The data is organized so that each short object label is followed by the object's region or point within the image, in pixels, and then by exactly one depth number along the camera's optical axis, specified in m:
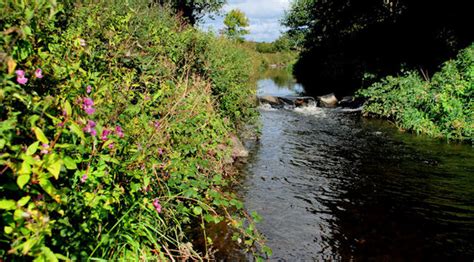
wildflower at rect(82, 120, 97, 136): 2.24
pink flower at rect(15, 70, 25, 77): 1.93
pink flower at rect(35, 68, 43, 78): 2.15
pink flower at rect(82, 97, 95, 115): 2.32
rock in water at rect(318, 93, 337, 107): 20.52
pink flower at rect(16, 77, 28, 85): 1.93
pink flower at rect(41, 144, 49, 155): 1.94
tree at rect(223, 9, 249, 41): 69.88
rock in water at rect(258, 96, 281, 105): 20.58
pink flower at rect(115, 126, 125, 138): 2.86
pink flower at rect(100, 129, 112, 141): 2.60
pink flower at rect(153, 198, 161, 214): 3.21
